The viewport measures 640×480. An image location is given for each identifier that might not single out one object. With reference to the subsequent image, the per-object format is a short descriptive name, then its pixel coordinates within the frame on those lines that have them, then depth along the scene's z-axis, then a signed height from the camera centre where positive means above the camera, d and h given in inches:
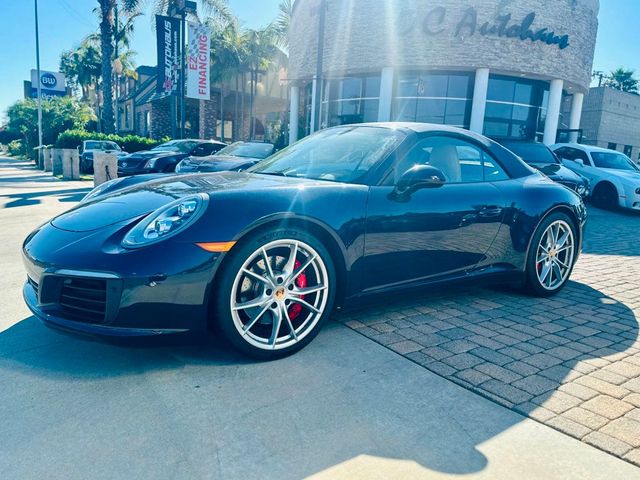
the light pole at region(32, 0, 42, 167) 994.2 +121.8
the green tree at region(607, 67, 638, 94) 2025.1 +343.0
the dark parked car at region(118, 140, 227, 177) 526.3 -21.6
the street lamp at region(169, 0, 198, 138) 748.0 +158.0
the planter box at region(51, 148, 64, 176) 692.1 -43.8
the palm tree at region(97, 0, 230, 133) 868.0 +185.3
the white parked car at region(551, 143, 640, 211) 452.8 -8.5
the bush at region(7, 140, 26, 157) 1626.2 -72.4
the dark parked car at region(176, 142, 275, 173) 370.0 -14.1
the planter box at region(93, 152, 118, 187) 478.3 -32.0
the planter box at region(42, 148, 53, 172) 833.5 -50.9
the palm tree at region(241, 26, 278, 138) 1272.1 +245.9
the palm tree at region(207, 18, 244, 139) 1228.5 +223.0
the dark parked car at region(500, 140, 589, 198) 402.0 +0.8
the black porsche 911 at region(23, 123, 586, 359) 92.5 -20.7
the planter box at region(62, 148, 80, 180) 613.9 -40.4
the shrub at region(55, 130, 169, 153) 903.1 -12.3
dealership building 730.2 +146.2
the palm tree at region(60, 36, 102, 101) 1902.1 +270.1
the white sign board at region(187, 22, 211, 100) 723.4 +115.2
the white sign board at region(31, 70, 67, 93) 1142.0 +114.5
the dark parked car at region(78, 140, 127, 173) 740.6 -25.5
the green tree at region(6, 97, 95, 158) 1322.6 +35.5
